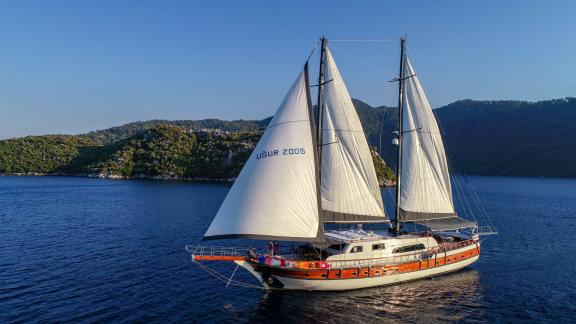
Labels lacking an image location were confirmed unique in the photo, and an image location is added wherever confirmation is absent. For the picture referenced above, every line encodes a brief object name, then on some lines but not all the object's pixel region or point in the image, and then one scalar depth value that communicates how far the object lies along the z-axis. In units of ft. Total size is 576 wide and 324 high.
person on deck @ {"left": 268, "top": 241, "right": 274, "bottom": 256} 109.09
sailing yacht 96.58
